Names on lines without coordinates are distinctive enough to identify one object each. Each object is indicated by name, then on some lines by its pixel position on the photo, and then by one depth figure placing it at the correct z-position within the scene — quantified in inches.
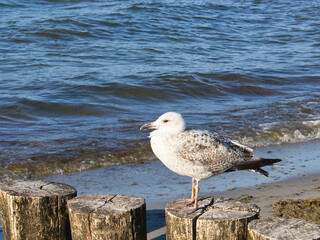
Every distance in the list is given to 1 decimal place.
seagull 301.9
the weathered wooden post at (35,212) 284.2
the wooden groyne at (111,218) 258.4
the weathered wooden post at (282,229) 239.8
